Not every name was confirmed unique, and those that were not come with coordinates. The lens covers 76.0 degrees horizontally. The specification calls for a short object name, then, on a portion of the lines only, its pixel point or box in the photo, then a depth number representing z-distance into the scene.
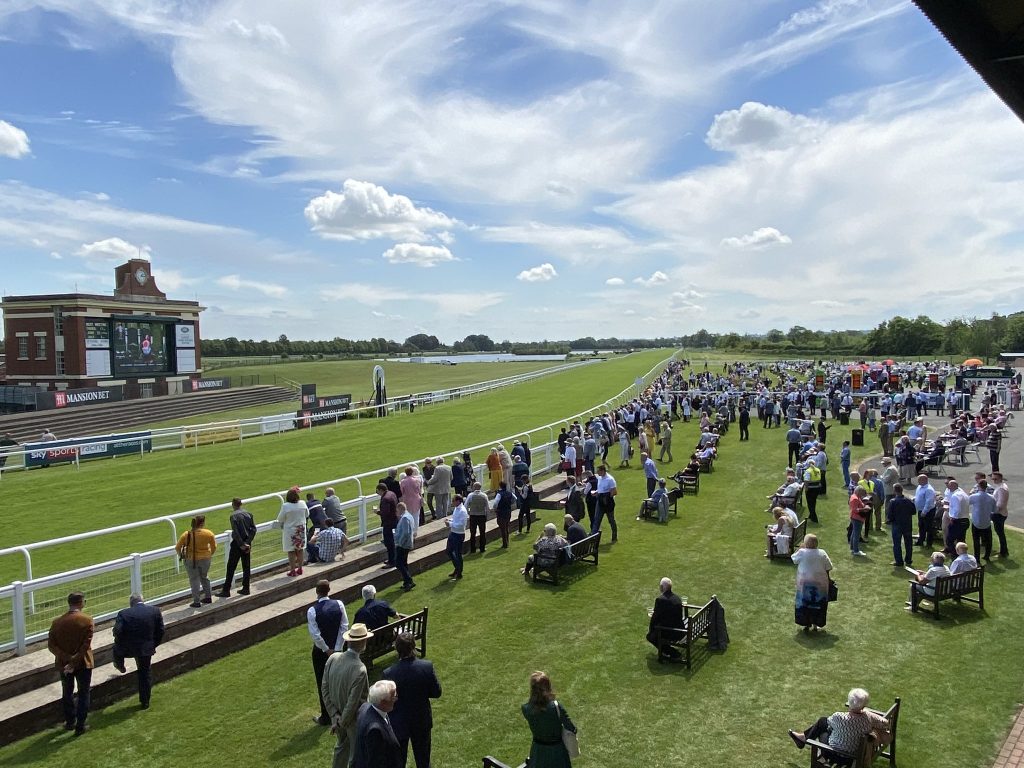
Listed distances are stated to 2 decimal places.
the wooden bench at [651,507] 14.14
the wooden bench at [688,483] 16.67
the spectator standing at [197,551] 8.04
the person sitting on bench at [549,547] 10.23
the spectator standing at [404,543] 9.63
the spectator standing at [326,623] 6.17
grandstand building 42.50
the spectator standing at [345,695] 4.88
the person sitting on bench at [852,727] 5.29
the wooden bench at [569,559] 10.19
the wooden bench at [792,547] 11.30
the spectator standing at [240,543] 8.45
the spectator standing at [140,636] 6.47
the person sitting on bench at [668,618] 7.59
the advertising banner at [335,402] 33.44
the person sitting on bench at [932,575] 8.78
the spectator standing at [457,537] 10.06
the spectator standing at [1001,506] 10.85
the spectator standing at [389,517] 9.96
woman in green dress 4.41
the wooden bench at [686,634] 7.44
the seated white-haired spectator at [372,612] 6.97
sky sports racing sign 21.78
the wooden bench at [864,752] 5.27
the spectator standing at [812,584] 8.18
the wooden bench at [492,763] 4.68
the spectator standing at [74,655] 6.09
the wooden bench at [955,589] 8.67
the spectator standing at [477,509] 11.58
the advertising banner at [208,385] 50.75
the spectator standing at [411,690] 4.99
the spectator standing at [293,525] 9.27
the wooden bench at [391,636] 7.13
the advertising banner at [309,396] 32.88
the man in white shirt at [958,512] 10.77
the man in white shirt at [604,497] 12.08
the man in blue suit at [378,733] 4.29
